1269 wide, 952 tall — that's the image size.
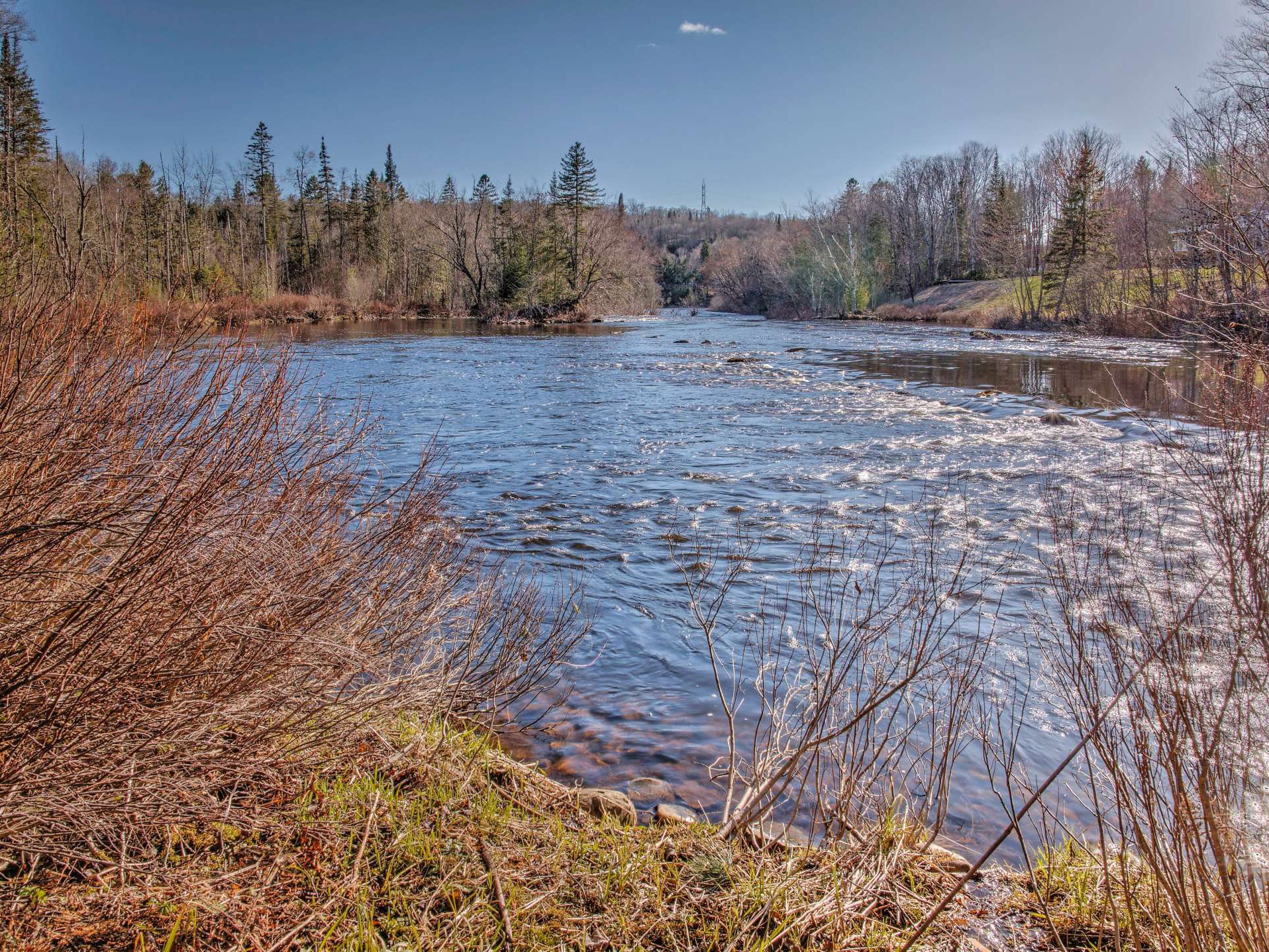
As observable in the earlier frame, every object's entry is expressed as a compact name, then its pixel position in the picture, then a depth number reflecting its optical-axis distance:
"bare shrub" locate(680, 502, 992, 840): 3.20
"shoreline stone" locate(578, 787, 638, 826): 3.74
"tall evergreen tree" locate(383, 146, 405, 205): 79.01
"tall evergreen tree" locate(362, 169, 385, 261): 70.81
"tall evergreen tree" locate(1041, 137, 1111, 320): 40.69
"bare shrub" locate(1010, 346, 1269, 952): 2.19
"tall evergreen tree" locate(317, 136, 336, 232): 77.98
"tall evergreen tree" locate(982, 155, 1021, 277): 47.22
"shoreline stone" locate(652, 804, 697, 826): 3.80
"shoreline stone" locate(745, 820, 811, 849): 3.32
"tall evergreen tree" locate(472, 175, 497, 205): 67.75
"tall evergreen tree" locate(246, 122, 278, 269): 72.44
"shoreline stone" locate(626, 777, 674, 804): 4.29
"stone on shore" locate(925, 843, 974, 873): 3.42
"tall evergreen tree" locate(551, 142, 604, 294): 63.22
